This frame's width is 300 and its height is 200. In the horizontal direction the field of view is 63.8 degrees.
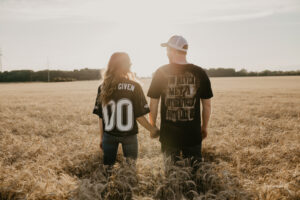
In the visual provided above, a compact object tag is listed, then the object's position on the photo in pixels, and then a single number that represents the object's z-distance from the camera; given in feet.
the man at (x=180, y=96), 11.33
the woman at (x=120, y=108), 11.69
